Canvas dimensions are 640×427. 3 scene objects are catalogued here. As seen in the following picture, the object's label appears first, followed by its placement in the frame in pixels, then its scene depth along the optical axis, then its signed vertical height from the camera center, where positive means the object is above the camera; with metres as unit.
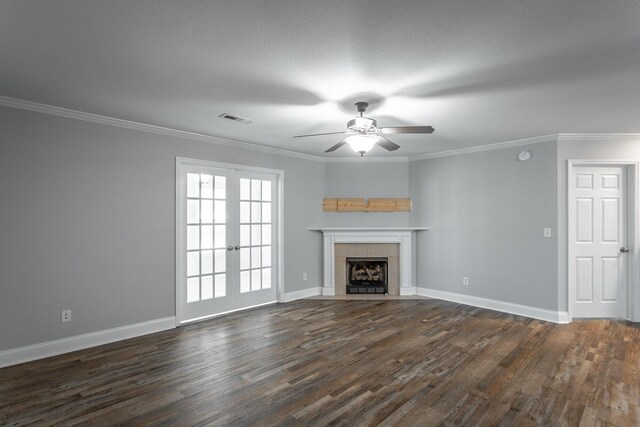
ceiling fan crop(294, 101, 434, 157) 2.90 +0.75
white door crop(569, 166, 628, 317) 4.27 -0.24
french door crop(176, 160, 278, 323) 4.20 -0.36
